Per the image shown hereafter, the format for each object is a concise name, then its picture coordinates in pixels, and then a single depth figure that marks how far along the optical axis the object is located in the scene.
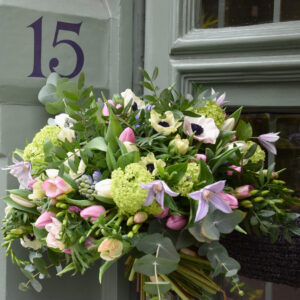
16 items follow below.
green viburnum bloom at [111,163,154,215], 1.57
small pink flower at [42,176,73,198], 1.64
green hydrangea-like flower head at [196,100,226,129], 1.74
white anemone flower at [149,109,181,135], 1.68
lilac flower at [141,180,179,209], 1.55
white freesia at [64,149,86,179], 1.67
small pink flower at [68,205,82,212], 1.66
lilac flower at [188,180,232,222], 1.53
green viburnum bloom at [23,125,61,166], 1.77
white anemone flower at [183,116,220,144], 1.69
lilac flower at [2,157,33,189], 1.76
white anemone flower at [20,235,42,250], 1.84
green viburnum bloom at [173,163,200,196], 1.60
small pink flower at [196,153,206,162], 1.66
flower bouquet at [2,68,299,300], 1.58
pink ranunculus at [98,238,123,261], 1.56
